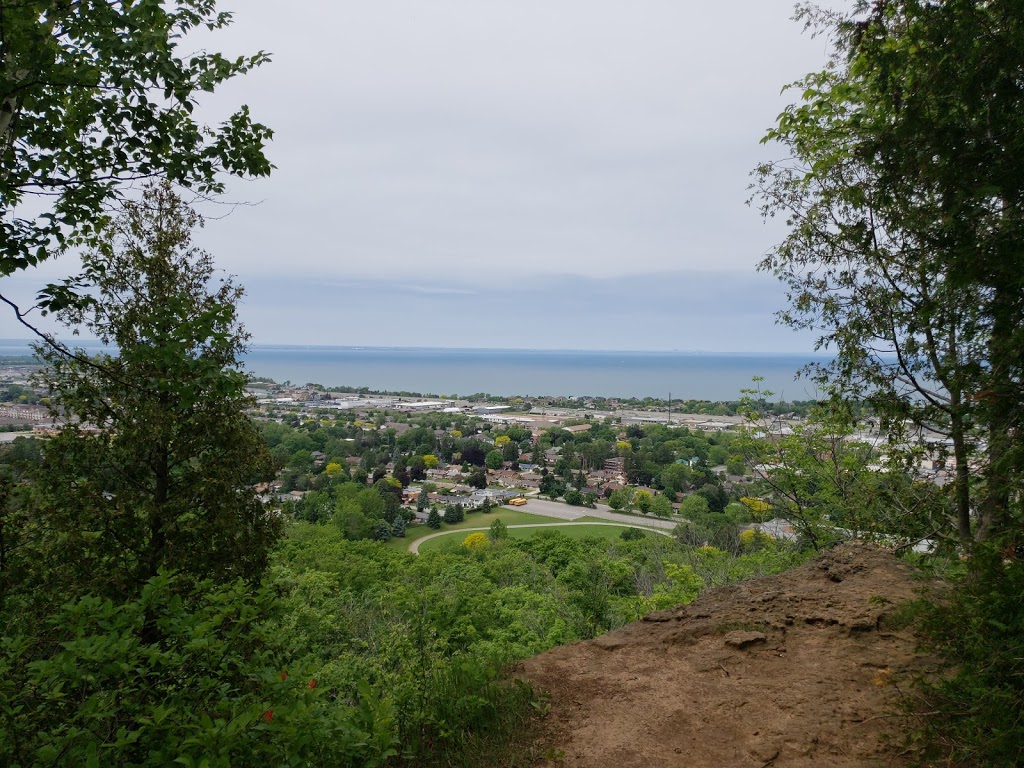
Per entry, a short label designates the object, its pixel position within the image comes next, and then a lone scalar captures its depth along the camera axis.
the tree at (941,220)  3.20
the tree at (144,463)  5.19
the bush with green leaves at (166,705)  2.11
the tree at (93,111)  3.03
